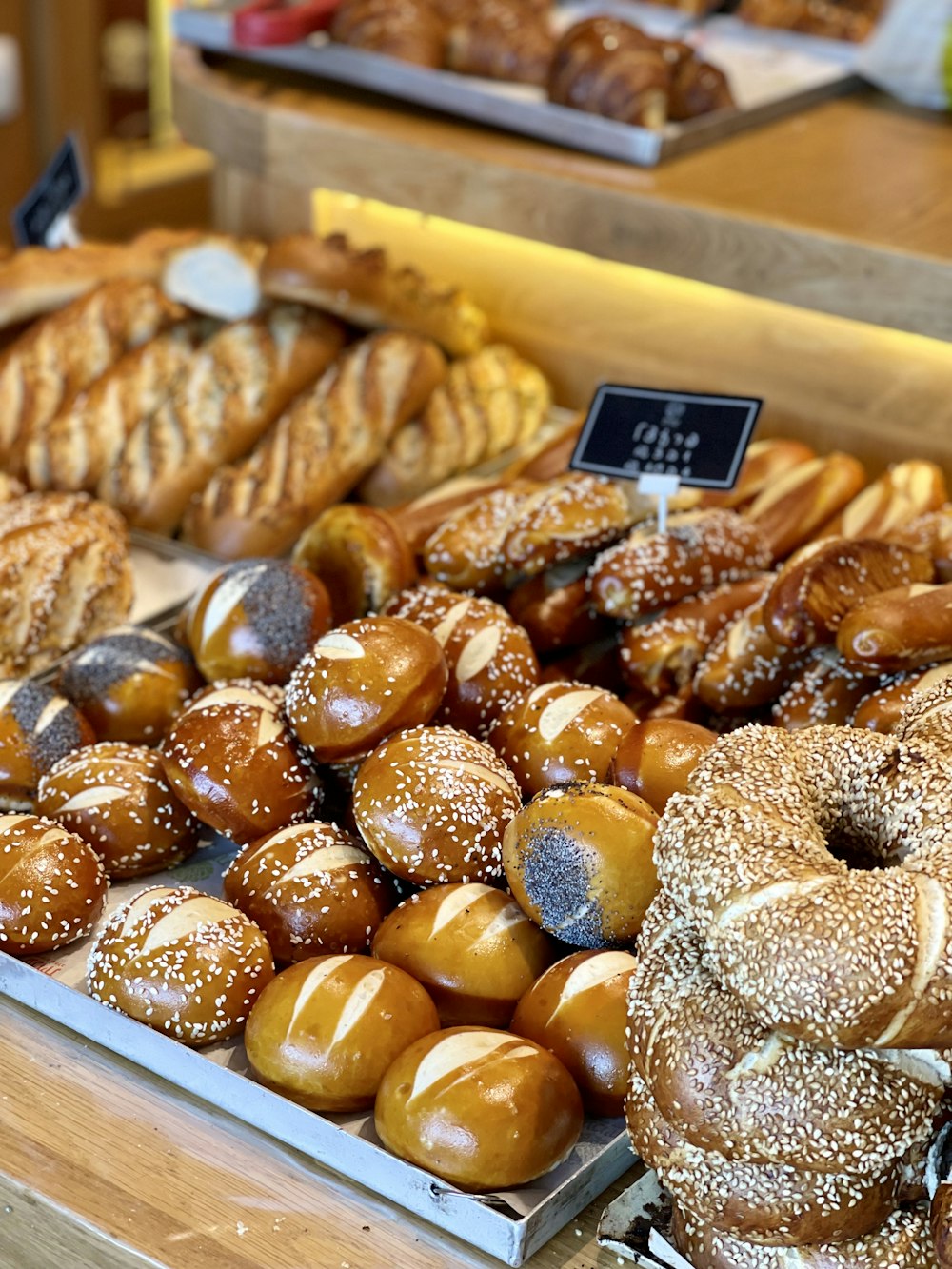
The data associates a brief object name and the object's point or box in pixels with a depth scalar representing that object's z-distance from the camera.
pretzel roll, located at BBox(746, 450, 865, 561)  2.55
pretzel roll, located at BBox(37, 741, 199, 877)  2.00
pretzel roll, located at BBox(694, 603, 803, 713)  2.12
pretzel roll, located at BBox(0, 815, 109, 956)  1.83
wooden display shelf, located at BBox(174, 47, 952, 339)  2.54
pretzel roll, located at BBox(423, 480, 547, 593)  2.38
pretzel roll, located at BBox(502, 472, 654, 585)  2.34
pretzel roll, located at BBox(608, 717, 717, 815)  1.82
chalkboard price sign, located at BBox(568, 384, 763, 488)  2.29
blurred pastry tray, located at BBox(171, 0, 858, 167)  2.88
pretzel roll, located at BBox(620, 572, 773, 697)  2.21
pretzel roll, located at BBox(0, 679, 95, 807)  2.12
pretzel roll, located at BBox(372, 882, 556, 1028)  1.73
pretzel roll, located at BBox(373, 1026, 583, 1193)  1.50
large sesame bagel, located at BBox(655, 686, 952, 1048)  1.23
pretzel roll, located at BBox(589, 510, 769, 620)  2.25
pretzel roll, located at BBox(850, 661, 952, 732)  1.88
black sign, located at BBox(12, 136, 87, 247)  3.33
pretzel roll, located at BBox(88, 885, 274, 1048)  1.71
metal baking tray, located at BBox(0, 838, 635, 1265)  1.48
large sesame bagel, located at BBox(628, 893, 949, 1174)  1.29
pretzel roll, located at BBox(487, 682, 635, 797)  1.96
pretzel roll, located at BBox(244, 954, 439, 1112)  1.61
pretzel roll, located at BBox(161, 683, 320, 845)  1.95
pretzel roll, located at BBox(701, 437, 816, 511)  2.64
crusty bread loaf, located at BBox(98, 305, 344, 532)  2.98
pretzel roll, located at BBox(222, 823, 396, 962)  1.82
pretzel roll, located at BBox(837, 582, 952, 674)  1.89
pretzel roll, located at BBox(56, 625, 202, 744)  2.26
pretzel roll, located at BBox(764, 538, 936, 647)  2.01
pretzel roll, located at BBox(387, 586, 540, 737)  2.13
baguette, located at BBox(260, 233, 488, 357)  3.05
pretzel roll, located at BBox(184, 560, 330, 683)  2.20
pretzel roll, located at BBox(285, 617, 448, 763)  1.93
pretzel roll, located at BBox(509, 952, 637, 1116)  1.63
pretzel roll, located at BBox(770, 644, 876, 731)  2.02
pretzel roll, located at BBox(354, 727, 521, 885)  1.80
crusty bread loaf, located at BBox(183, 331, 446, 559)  2.84
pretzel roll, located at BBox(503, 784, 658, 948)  1.67
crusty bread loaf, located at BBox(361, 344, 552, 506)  3.01
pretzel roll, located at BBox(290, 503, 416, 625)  2.36
